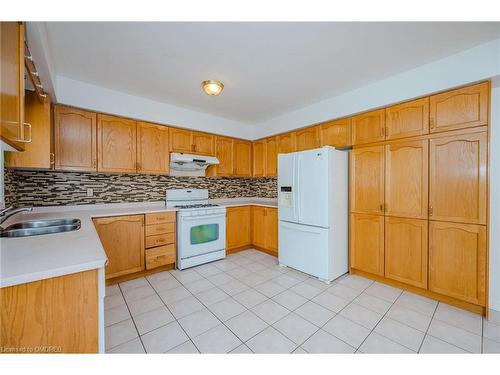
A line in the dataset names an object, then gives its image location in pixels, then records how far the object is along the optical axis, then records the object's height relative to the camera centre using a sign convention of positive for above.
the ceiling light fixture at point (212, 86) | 2.30 +1.07
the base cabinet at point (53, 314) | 0.84 -0.55
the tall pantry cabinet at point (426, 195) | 1.86 -0.10
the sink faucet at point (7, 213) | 1.62 -0.23
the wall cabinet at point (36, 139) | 1.91 +0.43
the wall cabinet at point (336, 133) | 2.70 +0.69
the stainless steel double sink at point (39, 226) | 1.53 -0.34
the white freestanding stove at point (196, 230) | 2.94 -0.65
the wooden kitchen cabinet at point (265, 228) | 3.42 -0.73
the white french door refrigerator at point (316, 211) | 2.51 -0.33
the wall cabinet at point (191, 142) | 3.18 +0.68
